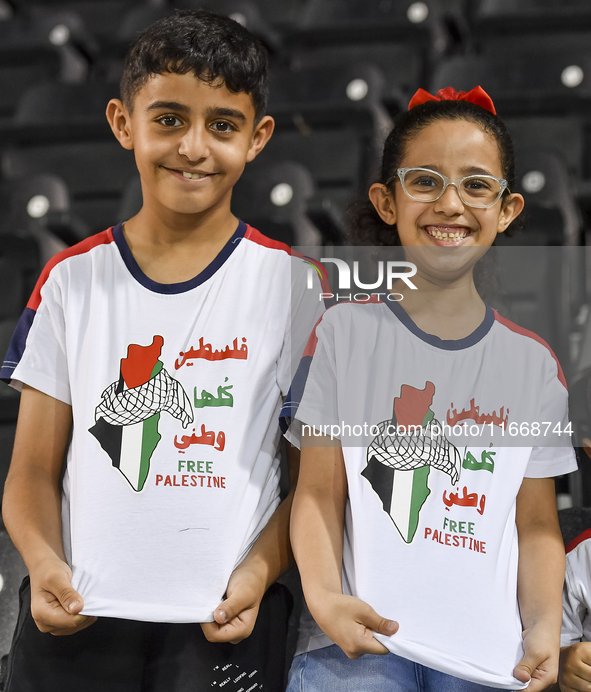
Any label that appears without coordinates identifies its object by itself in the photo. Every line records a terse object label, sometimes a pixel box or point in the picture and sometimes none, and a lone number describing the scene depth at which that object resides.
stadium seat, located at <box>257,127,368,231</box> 3.59
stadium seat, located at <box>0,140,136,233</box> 3.82
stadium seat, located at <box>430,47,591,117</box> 3.58
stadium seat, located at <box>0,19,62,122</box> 4.45
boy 2.61
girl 2.57
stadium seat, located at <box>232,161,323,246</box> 3.31
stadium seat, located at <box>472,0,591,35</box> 3.99
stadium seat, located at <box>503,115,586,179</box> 3.55
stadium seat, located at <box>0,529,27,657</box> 2.78
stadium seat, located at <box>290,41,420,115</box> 4.15
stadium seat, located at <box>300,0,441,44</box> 4.10
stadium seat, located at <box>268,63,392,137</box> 3.62
